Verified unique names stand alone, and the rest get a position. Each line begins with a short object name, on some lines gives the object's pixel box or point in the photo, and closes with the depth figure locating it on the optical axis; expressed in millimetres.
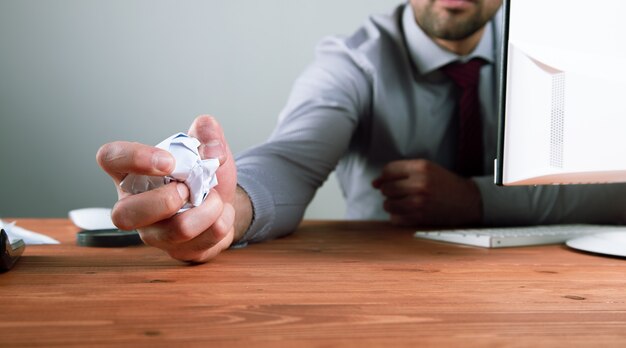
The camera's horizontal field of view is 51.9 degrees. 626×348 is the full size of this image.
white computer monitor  795
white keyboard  931
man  702
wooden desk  452
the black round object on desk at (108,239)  854
